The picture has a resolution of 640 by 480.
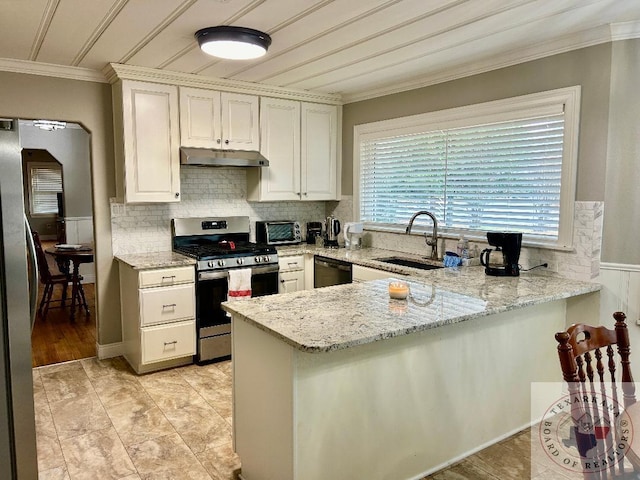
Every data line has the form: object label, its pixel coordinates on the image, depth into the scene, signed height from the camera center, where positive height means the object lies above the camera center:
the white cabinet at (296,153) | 4.39 +0.43
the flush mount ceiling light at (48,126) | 6.19 +0.95
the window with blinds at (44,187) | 10.38 +0.20
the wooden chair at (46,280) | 5.10 -0.94
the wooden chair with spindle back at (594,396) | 1.34 -0.64
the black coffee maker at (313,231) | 4.92 -0.36
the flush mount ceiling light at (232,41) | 2.70 +0.90
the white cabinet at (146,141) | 3.66 +0.44
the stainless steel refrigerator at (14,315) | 1.79 -0.46
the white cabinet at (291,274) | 4.28 -0.70
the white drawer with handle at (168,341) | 3.62 -1.13
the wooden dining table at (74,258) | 5.18 -0.69
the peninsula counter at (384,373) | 1.94 -0.83
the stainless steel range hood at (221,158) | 3.83 +0.33
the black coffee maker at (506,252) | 3.06 -0.36
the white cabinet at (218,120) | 3.89 +0.66
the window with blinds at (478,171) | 3.10 +0.21
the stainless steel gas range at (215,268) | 3.83 -0.59
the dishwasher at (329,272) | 3.99 -0.65
